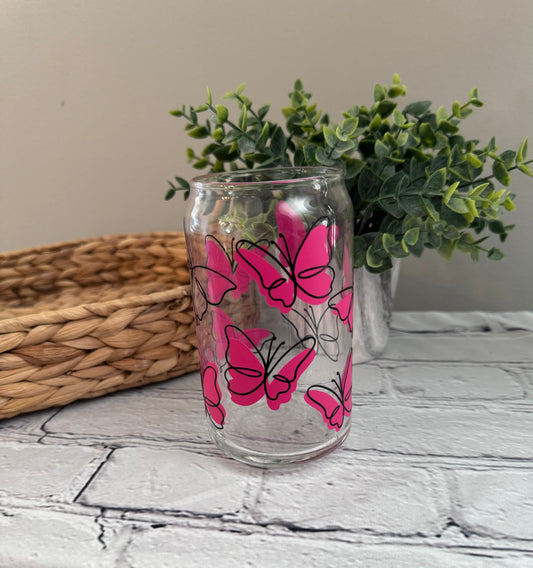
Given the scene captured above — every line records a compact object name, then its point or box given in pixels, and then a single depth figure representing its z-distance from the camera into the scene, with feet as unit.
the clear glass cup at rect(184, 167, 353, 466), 1.35
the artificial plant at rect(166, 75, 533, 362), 1.66
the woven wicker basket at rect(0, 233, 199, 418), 1.69
